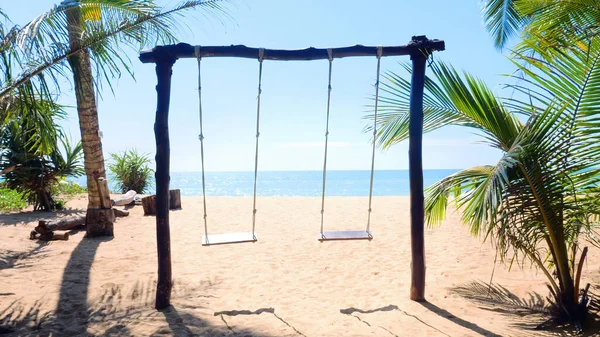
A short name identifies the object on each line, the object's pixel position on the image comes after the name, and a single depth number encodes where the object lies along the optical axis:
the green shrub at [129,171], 12.28
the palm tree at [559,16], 3.46
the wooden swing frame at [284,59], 3.89
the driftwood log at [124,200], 9.95
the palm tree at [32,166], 8.71
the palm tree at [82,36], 4.26
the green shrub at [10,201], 9.45
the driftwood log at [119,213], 8.83
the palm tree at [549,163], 3.02
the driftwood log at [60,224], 6.62
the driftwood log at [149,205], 8.93
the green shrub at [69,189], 11.65
